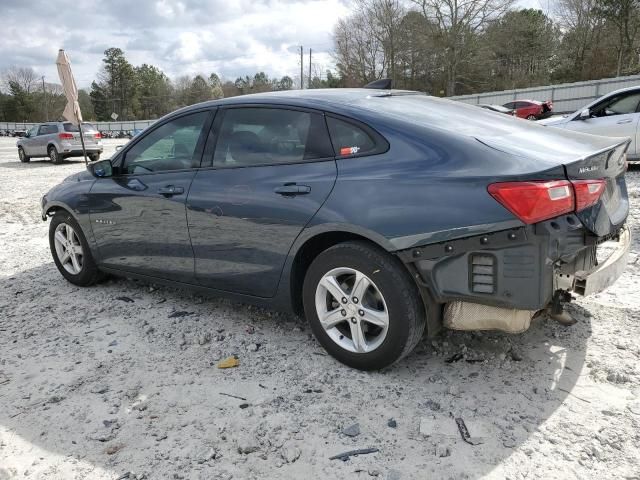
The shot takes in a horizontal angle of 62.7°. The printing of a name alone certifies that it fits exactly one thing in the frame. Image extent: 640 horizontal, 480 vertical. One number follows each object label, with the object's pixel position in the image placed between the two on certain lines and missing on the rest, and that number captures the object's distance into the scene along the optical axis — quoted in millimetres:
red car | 29031
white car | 8859
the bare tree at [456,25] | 44094
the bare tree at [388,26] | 50531
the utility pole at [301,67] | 71644
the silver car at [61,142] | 19359
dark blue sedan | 2504
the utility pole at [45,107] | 82950
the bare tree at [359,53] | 53281
